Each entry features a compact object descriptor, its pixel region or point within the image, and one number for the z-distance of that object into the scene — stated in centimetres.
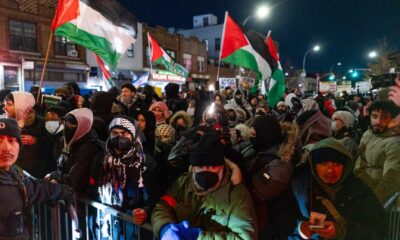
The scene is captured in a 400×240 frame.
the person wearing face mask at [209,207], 244
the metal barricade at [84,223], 289
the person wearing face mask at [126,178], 316
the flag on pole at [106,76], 795
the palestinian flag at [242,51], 862
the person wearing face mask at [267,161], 273
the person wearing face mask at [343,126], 507
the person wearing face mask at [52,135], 430
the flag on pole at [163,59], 1277
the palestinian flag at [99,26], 574
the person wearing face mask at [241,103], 809
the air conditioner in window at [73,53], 2534
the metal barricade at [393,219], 337
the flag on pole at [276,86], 876
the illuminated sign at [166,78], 2339
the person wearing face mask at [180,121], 522
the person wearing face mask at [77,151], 337
